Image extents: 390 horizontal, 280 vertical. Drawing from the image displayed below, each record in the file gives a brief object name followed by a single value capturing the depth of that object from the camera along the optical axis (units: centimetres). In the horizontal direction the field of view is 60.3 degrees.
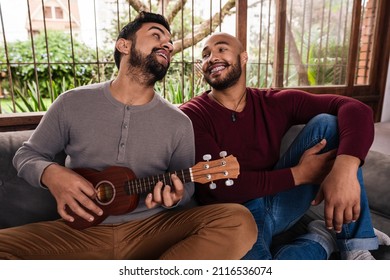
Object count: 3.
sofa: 131
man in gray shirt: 101
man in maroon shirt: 109
